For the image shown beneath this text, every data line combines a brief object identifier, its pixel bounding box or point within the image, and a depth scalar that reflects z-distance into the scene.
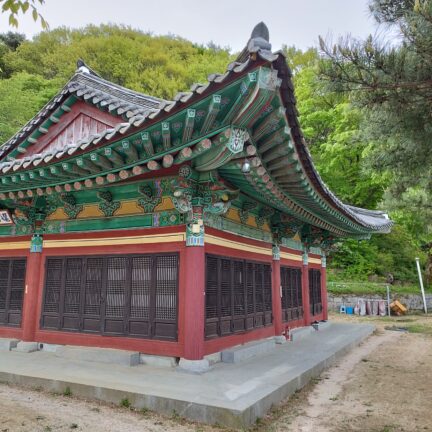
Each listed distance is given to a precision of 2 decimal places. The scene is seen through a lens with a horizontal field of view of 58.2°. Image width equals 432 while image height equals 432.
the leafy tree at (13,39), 41.41
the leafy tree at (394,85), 4.91
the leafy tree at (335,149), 26.38
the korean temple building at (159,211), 5.25
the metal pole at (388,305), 22.10
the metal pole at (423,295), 23.37
